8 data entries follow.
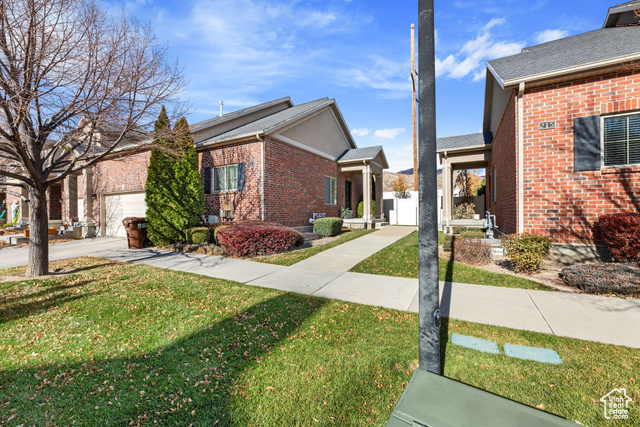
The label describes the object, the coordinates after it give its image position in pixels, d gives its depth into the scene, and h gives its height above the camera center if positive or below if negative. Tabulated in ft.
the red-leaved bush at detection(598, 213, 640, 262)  17.06 -2.18
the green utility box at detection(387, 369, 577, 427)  4.29 -3.57
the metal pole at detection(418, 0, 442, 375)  6.97 +0.02
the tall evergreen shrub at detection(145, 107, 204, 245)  32.91 +1.47
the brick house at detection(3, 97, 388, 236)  35.73 +5.72
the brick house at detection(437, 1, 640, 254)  19.60 +5.42
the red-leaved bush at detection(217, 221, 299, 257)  27.02 -3.25
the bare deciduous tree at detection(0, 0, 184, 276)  16.42 +8.60
